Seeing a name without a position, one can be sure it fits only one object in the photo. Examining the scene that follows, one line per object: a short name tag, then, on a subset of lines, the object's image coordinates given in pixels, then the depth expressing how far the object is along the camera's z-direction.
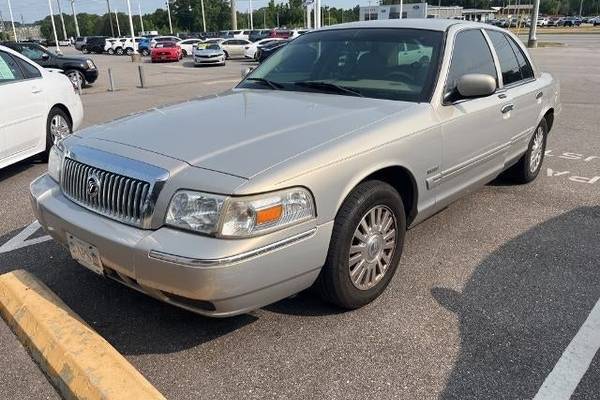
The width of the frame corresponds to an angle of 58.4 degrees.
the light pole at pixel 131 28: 33.17
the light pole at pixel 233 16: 56.61
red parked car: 33.44
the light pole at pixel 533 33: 31.52
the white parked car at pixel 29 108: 5.71
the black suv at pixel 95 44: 50.03
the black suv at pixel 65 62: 16.53
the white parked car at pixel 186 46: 38.59
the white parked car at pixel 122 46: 47.13
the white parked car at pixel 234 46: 33.22
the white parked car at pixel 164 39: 39.66
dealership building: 60.28
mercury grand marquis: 2.44
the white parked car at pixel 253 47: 31.14
